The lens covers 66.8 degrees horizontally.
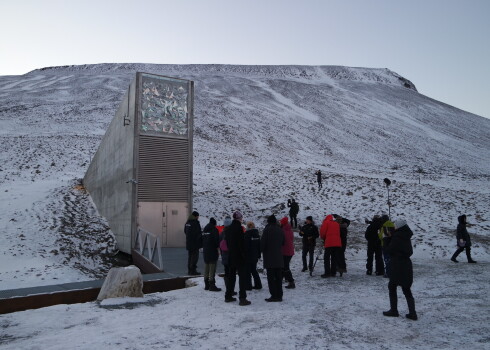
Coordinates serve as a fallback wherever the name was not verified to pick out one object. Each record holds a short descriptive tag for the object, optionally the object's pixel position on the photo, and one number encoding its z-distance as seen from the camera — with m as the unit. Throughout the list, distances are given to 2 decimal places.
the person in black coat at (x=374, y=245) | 10.37
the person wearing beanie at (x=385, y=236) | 9.48
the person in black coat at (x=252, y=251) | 8.16
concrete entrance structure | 14.54
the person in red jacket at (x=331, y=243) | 9.90
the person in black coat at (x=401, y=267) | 6.07
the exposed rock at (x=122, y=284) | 7.62
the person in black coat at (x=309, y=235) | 10.48
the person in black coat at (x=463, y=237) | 11.98
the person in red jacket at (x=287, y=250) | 8.77
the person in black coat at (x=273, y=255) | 7.45
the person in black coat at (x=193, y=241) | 10.05
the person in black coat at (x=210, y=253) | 8.55
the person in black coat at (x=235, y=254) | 7.35
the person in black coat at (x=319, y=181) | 27.76
